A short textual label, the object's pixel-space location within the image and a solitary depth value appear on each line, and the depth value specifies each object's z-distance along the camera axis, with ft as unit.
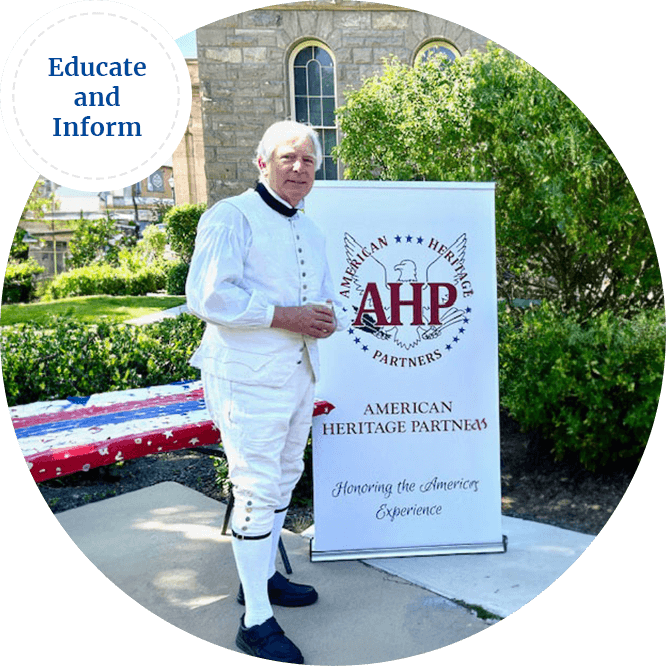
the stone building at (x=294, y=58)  29.81
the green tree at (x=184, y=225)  39.91
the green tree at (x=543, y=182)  12.41
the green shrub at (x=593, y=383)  11.42
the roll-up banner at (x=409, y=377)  9.99
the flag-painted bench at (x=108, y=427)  8.47
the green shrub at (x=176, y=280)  36.47
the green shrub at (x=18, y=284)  38.04
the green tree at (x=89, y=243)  44.93
